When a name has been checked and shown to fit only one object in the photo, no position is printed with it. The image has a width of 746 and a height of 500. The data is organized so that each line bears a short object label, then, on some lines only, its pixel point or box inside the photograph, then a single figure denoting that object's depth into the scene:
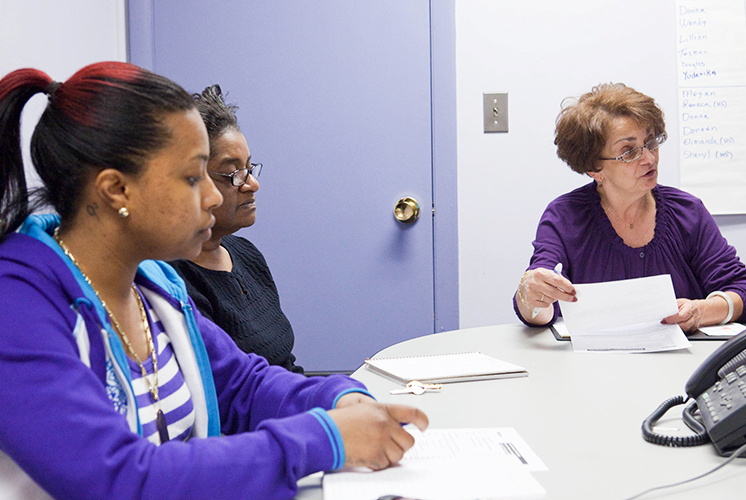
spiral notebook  1.19
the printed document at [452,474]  0.70
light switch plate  2.51
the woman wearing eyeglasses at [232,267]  1.34
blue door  2.47
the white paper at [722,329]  1.51
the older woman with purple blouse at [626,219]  1.82
